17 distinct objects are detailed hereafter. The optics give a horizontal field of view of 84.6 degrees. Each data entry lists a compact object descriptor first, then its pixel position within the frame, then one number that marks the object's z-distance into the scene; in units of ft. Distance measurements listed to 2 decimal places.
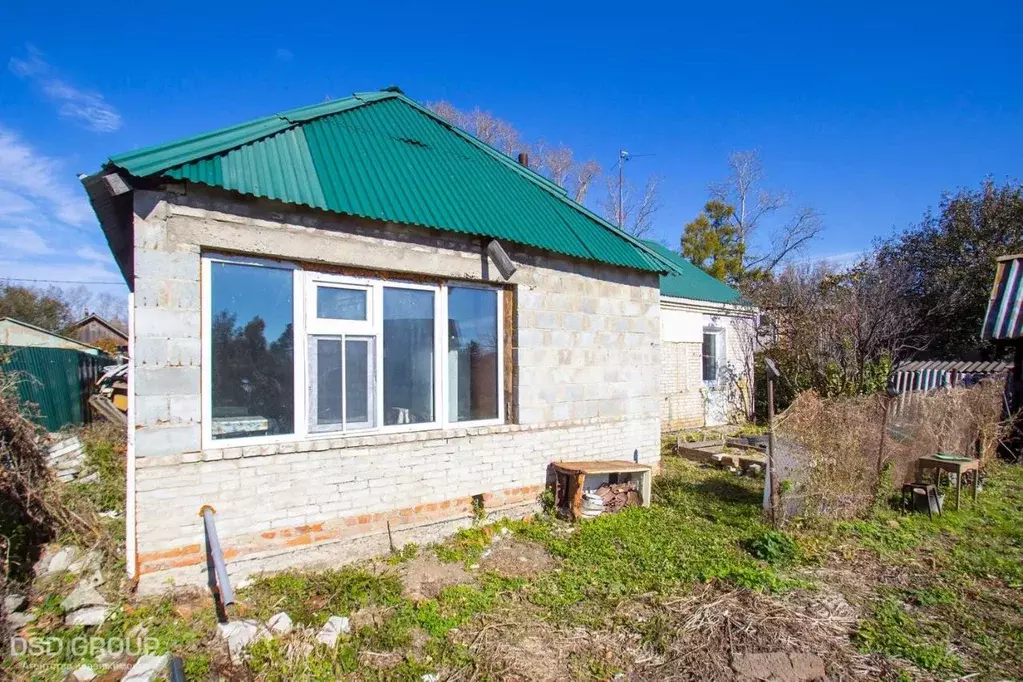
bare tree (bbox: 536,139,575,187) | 99.19
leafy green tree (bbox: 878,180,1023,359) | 53.62
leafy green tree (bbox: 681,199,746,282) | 88.43
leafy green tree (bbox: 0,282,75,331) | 115.55
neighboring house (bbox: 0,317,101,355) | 73.87
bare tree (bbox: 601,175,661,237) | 99.81
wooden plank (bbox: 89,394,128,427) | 32.19
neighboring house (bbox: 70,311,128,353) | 114.21
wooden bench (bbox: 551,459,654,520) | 21.38
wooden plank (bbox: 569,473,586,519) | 21.48
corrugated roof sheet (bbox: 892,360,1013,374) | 37.91
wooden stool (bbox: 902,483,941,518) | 22.79
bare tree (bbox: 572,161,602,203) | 100.09
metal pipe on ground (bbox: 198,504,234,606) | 12.70
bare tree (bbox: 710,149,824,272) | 88.84
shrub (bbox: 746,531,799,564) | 17.80
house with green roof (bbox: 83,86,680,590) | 14.52
